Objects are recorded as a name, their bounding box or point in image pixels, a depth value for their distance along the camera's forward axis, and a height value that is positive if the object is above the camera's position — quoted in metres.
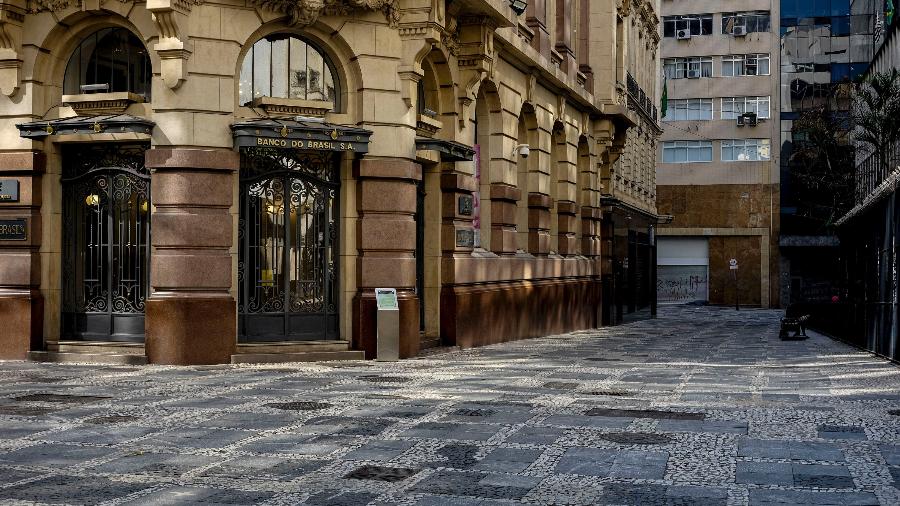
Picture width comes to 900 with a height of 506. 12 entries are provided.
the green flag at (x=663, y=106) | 52.16 +7.85
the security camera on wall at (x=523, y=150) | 25.88 +2.85
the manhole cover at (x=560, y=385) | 14.55 -1.43
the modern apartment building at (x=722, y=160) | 63.19 +6.50
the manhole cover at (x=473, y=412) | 11.83 -1.43
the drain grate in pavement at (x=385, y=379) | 15.10 -1.40
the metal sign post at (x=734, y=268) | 59.80 +0.40
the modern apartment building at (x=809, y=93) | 62.44 +10.09
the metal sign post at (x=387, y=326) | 18.47 -0.83
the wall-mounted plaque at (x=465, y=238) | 21.89 +0.71
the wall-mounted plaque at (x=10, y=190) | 17.92 +1.32
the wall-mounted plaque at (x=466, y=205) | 21.97 +1.37
